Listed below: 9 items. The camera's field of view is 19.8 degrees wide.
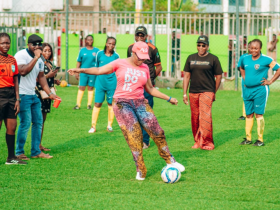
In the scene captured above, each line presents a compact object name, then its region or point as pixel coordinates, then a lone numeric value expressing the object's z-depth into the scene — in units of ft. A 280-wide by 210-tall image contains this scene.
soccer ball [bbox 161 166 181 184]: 36.64
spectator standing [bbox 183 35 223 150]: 49.73
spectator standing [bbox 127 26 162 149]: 50.47
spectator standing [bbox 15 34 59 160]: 43.10
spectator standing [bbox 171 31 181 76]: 106.83
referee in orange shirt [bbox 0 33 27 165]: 40.94
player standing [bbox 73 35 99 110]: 78.76
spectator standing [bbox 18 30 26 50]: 118.98
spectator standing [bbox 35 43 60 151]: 47.67
